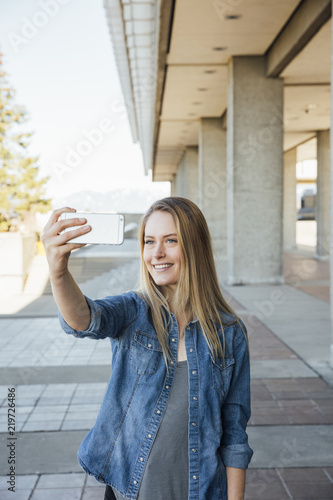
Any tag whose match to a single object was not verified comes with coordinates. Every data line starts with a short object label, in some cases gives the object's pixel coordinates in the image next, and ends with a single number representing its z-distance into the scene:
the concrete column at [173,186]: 45.19
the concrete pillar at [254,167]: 12.88
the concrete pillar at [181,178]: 30.78
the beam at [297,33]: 9.52
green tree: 27.41
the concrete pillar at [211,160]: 20.73
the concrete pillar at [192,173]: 27.94
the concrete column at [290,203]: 27.78
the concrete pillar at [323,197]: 21.19
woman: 1.68
